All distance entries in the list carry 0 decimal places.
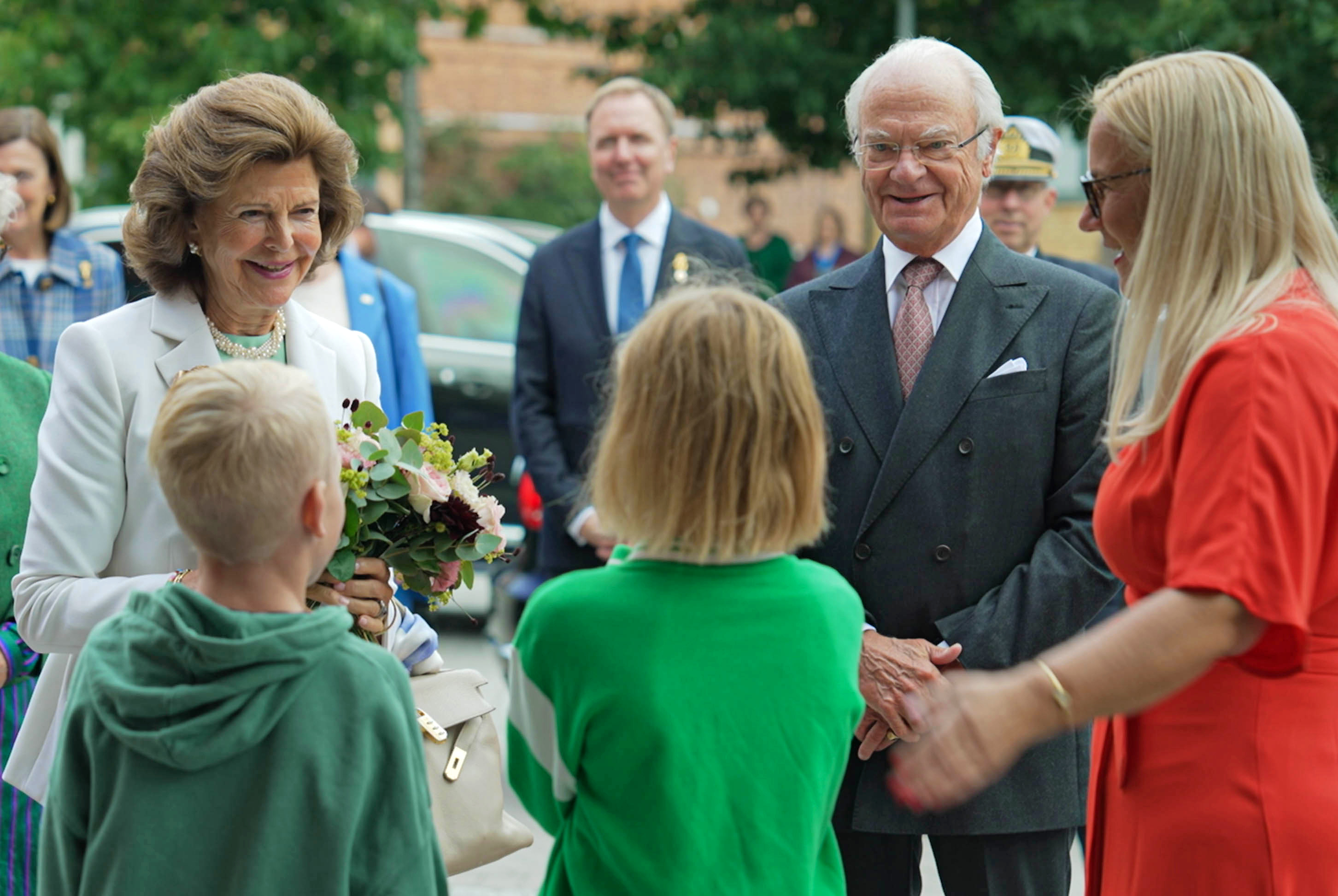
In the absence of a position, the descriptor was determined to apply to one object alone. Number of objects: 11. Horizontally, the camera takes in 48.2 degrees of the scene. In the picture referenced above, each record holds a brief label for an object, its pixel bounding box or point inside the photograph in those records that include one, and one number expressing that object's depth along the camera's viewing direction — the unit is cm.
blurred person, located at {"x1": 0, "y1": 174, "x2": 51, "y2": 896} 324
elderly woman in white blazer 279
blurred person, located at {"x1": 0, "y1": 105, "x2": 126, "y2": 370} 554
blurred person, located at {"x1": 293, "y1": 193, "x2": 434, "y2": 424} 529
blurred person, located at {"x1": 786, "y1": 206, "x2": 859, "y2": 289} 1614
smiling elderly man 316
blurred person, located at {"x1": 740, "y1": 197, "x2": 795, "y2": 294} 1412
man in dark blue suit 556
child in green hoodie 214
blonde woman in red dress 215
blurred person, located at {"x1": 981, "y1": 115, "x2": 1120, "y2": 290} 532
